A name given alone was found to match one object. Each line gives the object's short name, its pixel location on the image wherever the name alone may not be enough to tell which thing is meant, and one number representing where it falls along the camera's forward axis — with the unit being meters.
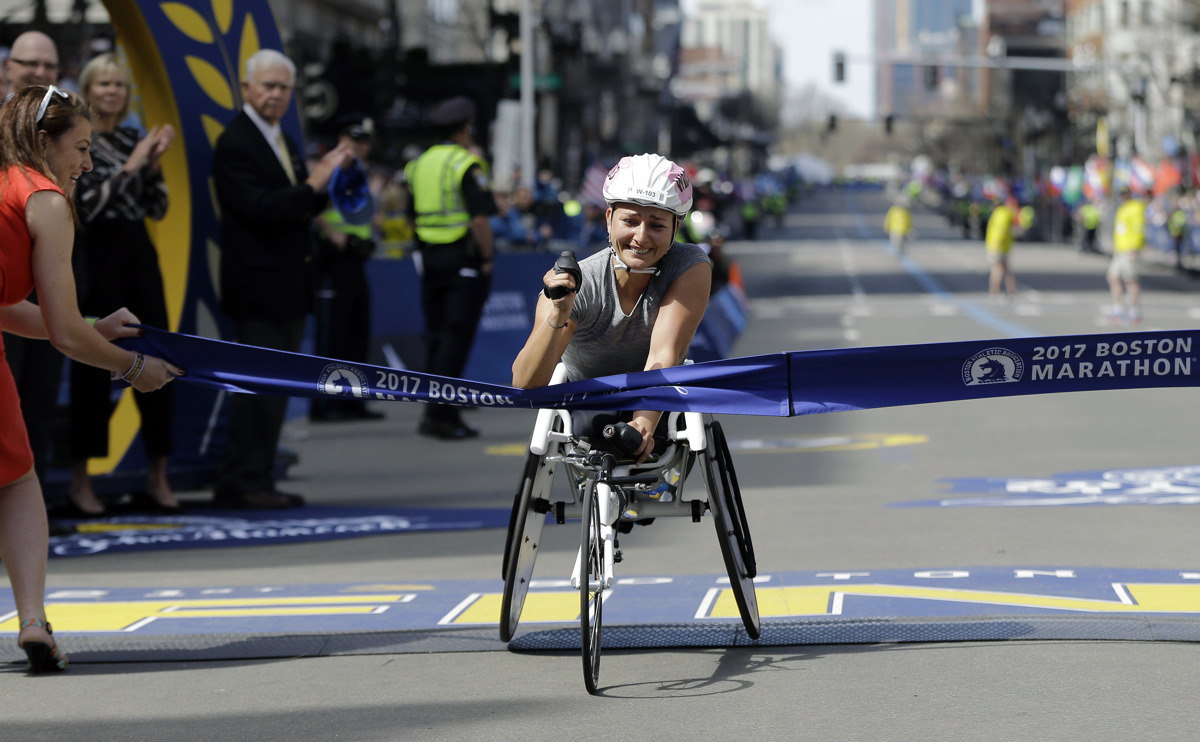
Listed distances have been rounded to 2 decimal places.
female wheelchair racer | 10.05
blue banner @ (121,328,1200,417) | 10.70
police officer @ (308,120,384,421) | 25.17
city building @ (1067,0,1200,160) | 95.37
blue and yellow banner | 17.50
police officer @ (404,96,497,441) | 22.50
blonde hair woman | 15.61
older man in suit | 16.75
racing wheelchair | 9.87
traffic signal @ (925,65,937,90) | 120.12
